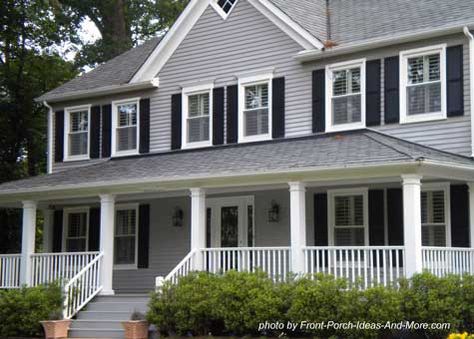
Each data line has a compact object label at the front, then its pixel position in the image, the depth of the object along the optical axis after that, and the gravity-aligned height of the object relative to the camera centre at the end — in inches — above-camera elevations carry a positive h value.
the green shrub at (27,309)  681.6 -53.7
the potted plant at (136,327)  623.8 -63.0
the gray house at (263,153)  637.3 +84.1
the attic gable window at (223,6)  805.9 +238.3
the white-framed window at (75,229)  888.3 +17.8
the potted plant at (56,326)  658.2 -65.3
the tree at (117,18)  1366.9 +395.9
